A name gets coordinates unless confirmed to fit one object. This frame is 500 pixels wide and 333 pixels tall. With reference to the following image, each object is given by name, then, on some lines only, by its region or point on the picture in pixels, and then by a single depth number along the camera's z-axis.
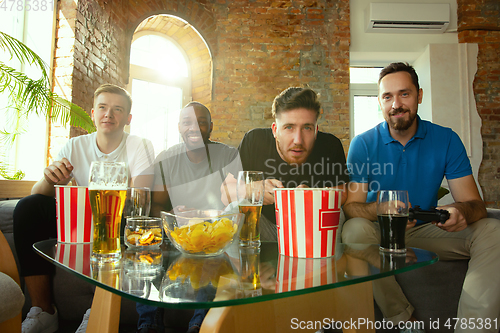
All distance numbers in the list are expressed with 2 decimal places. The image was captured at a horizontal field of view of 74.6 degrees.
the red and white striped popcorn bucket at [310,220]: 0.62
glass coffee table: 0.40
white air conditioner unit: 4.03
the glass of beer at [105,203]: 0.63
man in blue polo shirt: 1.01
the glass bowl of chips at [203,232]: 0.63
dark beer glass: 0.70
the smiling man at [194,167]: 1.72
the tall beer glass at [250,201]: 0.72
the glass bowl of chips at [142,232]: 0.73
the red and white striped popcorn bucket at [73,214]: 0.78
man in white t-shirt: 1.17
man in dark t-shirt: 1.38
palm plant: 2.07
